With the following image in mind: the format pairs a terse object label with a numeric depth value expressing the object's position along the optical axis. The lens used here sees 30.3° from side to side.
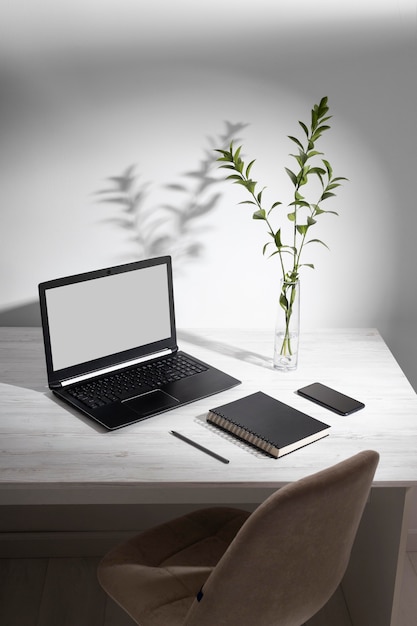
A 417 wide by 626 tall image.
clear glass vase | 1.90
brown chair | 1.20
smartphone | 1.71
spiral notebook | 1.55
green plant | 1.87
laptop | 1.73
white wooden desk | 1.46
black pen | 1.51
